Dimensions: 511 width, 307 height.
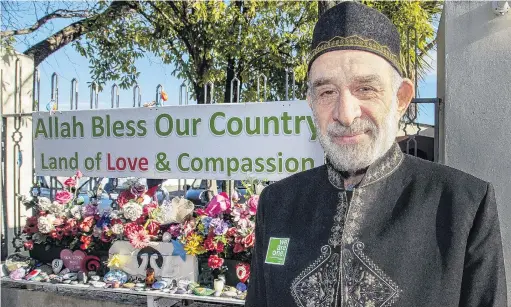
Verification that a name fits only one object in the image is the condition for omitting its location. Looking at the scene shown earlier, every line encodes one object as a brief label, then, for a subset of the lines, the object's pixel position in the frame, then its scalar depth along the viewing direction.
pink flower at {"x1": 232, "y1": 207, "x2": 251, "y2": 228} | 3.27
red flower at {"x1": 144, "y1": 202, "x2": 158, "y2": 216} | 3.54
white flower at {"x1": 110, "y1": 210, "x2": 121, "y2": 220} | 3.61
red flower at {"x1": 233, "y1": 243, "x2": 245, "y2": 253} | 3.23
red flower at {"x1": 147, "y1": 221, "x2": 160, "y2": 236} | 3.45
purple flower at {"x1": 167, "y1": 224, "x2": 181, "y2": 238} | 3.43
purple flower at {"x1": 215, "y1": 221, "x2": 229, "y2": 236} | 3.24
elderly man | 1.25
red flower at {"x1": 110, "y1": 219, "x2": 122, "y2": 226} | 3.57
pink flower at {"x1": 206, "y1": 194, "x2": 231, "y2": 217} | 3.37
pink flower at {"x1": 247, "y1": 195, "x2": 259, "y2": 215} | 3.31
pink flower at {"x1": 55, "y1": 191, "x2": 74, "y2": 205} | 3.85
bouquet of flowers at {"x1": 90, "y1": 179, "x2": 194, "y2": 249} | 3.40
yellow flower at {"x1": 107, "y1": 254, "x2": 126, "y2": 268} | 3.44
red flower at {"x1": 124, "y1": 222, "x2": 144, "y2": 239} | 3.39
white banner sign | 3.52
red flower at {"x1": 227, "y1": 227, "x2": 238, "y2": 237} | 3.27
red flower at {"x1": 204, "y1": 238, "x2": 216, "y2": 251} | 3.24
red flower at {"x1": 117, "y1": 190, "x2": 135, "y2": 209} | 3.64
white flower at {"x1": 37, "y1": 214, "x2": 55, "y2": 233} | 3.70
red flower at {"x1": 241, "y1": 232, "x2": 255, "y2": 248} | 3.20
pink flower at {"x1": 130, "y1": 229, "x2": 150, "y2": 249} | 3.36
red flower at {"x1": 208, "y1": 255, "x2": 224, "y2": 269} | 3.25
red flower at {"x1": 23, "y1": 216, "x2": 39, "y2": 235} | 3.88
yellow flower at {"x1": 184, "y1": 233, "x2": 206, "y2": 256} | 3.28
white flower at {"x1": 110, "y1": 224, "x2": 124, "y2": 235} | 3.52
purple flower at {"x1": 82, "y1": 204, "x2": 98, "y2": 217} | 3.74
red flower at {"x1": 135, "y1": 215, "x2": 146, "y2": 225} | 3.50
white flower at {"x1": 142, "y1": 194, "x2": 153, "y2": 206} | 3.62
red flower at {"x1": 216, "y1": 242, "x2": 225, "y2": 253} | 3.26
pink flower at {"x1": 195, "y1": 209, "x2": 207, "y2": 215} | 3.44
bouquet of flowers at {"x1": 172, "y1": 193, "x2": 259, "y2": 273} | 3.25
